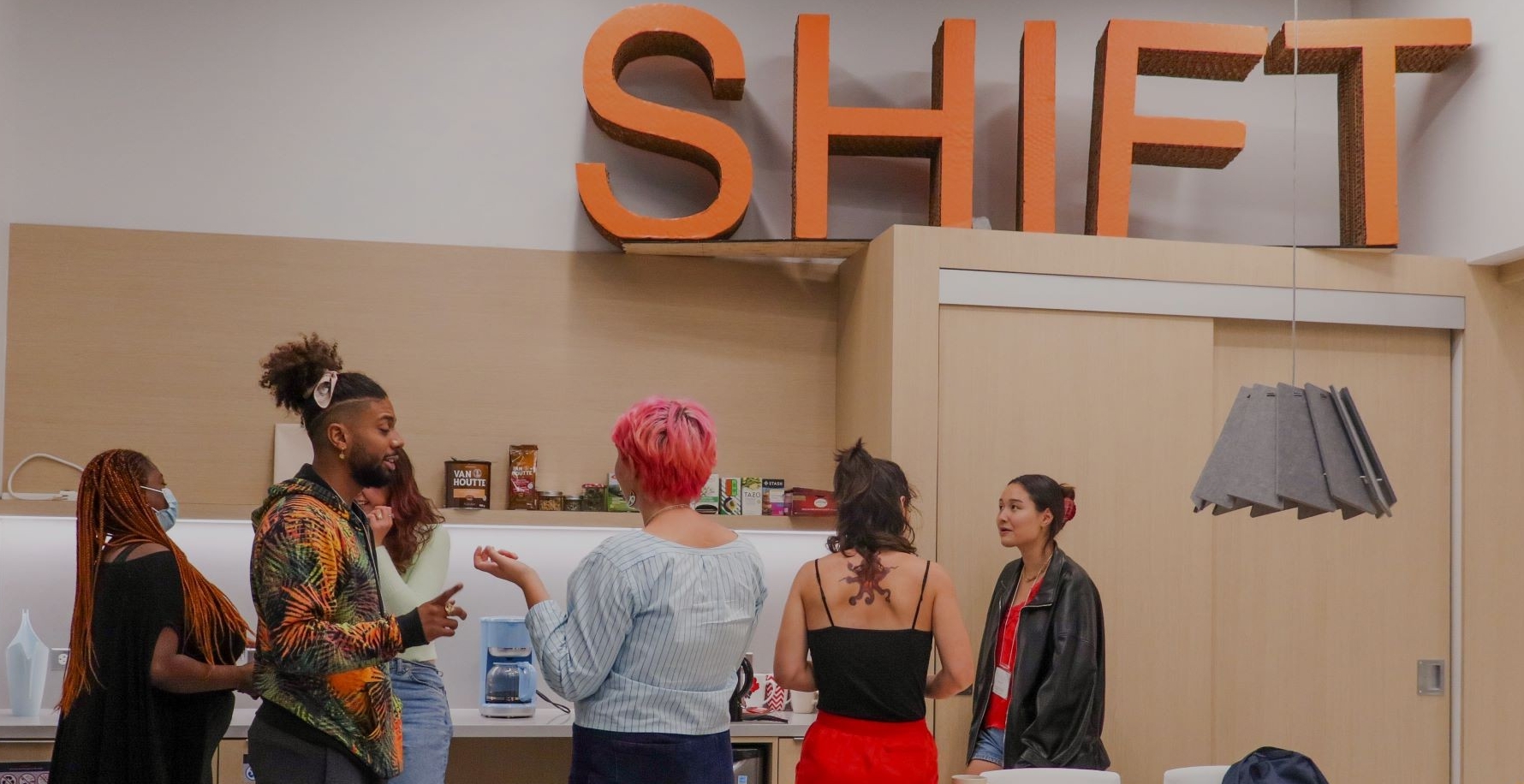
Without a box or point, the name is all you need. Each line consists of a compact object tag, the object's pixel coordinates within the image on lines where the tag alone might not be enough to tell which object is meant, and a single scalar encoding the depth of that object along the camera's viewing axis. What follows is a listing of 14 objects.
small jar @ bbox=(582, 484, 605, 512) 4.74
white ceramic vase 4.27
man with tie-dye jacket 2.37
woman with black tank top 3.12
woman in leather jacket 3.89
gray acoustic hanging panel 2.92
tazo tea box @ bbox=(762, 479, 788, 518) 4.81
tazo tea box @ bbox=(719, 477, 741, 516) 4.77
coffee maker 4.52
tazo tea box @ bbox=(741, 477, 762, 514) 4.82
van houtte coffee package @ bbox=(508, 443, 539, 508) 4.67
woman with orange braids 2.94
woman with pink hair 2.43
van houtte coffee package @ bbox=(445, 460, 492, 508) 4.57
